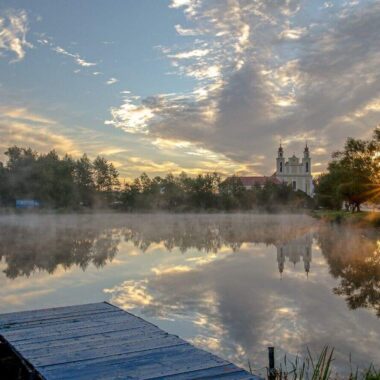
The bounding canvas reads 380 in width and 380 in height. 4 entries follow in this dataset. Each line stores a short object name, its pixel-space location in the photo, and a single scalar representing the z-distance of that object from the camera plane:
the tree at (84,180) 97.11
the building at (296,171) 160.12
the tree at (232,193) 105.88
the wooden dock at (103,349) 5.33
